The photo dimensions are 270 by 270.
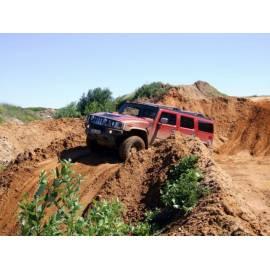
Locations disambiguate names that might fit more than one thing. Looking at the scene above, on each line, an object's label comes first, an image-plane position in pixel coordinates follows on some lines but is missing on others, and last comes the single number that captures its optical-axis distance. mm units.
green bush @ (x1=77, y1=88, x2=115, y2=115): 22885
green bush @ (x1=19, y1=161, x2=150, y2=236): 3157
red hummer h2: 9335
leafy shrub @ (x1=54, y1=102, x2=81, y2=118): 22362
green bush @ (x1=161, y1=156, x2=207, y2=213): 6437
